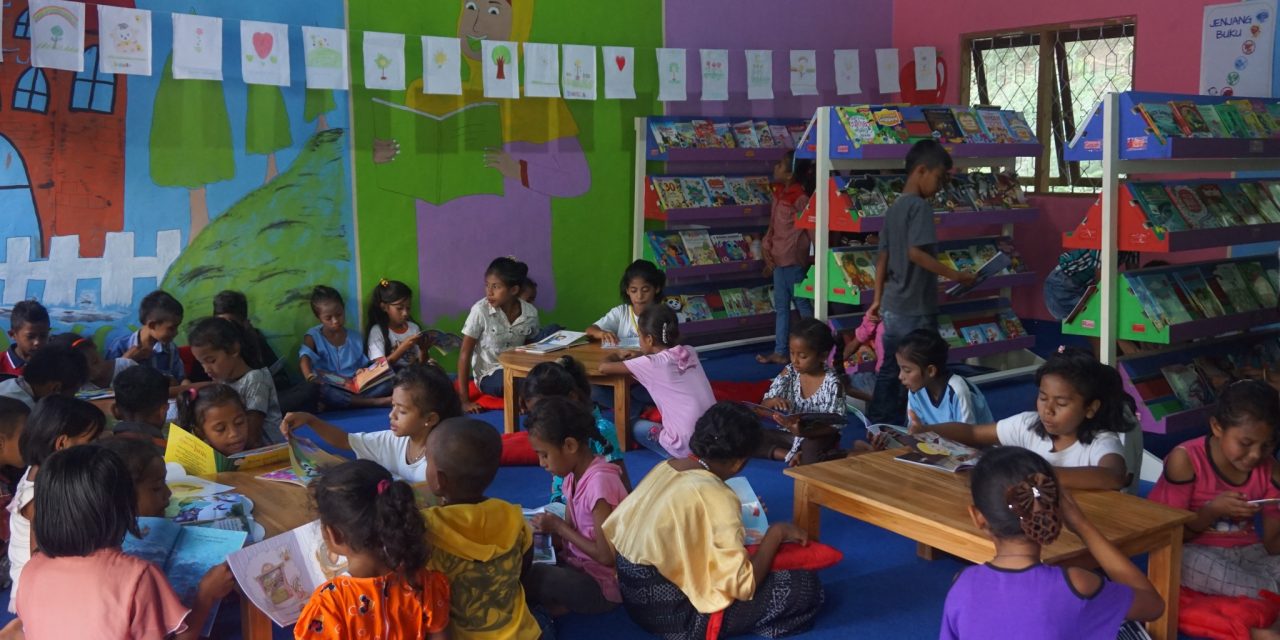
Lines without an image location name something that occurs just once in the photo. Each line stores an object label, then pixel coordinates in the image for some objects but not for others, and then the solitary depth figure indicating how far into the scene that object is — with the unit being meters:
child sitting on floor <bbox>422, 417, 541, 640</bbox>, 2.65
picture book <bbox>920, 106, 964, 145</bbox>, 6.54
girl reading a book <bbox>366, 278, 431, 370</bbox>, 6.50
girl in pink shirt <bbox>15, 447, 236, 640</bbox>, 2.38
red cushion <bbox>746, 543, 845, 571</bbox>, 3.22
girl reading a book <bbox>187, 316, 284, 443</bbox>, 4.30
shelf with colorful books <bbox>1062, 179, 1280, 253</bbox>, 4.94
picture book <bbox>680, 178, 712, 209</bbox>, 7.59
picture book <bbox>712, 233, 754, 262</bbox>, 7.78
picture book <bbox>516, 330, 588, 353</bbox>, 5.47
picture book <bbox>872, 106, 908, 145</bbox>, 6.14
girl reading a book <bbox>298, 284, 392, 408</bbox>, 6.27
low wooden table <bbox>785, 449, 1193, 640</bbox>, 2.78
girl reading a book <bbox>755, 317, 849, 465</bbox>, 4.72
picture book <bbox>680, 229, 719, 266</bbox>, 7.60
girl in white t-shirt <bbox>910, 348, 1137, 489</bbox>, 3.26
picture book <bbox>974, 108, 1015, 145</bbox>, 6.81
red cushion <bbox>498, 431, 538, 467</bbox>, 5.00
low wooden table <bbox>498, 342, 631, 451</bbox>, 5.05
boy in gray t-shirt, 5.14
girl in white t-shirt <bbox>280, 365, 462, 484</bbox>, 3.46
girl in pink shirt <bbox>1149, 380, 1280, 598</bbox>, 3.15
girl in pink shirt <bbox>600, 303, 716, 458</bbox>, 4.71
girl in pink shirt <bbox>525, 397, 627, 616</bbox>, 3.15
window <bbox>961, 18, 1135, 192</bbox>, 8.01
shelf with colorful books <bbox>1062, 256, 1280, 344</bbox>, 4.99
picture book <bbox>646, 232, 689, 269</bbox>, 7.43
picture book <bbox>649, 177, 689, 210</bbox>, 7.48
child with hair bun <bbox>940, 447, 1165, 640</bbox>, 2.15
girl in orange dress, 2.34
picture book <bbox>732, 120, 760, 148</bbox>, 7.90
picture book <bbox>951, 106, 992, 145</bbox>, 6.68
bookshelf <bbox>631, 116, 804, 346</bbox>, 7.50
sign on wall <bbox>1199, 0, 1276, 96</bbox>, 6.95
